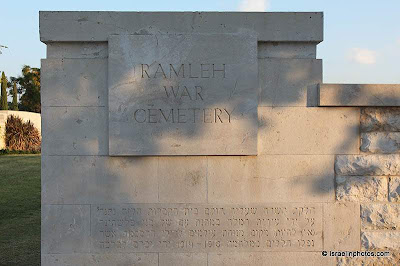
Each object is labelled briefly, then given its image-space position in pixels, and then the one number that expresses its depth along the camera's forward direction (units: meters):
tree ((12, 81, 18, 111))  45.56
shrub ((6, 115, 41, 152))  29.23
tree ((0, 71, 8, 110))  41.37
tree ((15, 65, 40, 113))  46.12
